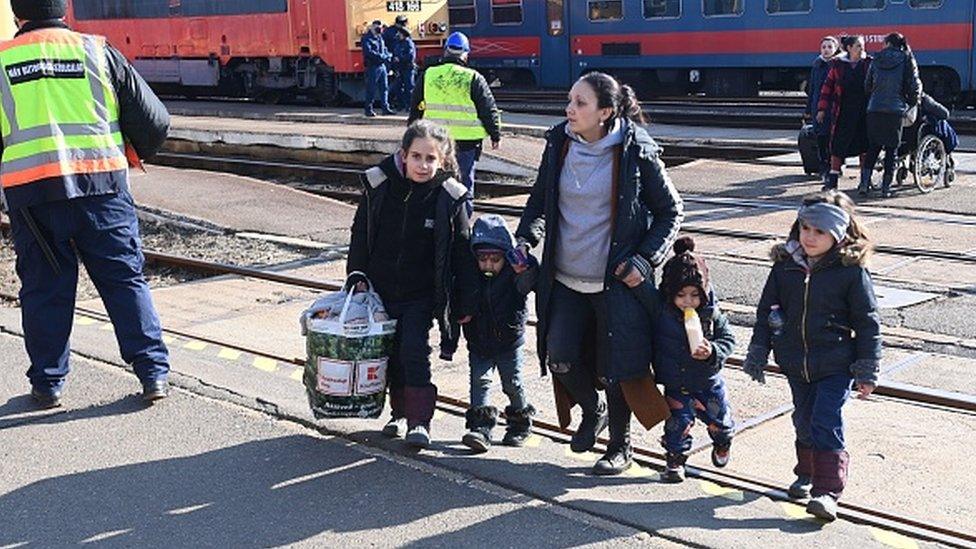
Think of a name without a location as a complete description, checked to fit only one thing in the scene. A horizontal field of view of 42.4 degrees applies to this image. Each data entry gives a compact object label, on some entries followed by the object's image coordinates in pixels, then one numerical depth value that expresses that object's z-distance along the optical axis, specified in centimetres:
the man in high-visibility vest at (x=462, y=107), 1030
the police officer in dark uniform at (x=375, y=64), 2225
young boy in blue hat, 534
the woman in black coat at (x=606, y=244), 498
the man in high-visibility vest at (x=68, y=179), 583
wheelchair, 1302
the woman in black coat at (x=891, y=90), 1248
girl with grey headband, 459
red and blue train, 2184
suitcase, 1370
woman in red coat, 1305
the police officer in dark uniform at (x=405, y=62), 2295
